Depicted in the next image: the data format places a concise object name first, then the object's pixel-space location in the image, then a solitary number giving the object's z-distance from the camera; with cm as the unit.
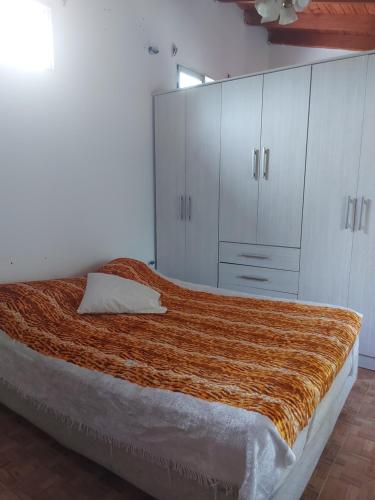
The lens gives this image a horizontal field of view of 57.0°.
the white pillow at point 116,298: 207
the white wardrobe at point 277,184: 243
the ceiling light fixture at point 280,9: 194
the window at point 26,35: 206
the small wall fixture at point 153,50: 307
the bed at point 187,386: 106
